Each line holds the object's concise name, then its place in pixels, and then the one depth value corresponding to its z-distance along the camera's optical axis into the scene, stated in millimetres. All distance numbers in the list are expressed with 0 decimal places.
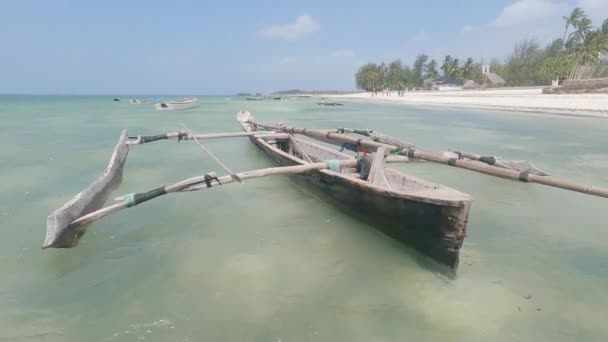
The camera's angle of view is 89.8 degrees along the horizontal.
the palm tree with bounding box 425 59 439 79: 81000
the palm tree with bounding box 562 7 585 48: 50156
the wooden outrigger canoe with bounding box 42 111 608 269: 3781
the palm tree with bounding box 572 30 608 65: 40306
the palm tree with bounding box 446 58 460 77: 71938
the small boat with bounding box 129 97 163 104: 48812
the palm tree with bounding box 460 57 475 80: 68625
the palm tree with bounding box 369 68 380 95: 86738
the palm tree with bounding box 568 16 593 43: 48594
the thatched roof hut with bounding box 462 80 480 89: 63719
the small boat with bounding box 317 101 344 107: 51688
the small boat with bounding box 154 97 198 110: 33494
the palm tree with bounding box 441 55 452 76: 74250
